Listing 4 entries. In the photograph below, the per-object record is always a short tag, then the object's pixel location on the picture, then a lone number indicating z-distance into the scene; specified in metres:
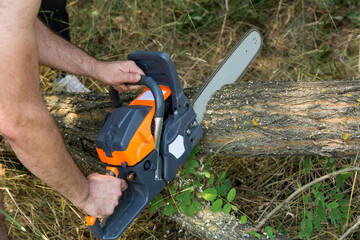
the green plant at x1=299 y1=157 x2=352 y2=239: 2.03
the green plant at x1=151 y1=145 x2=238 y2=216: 2.02
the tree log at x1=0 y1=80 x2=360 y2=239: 1.94
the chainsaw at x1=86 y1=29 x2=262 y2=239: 1.72
